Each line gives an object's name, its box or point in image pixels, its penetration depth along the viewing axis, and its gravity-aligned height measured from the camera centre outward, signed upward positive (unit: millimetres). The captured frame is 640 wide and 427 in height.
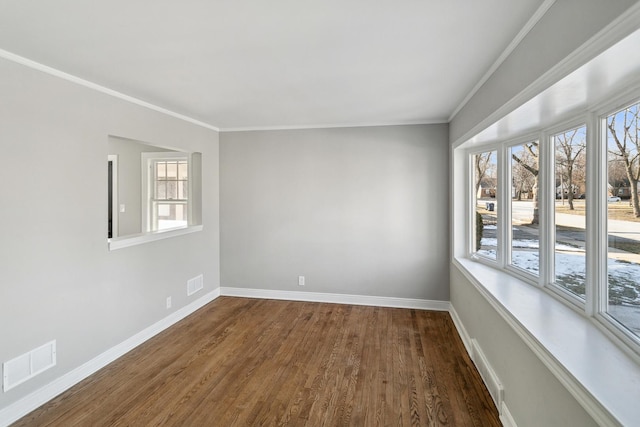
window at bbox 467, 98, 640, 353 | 1499 -4
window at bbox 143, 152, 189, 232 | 4707 +331
